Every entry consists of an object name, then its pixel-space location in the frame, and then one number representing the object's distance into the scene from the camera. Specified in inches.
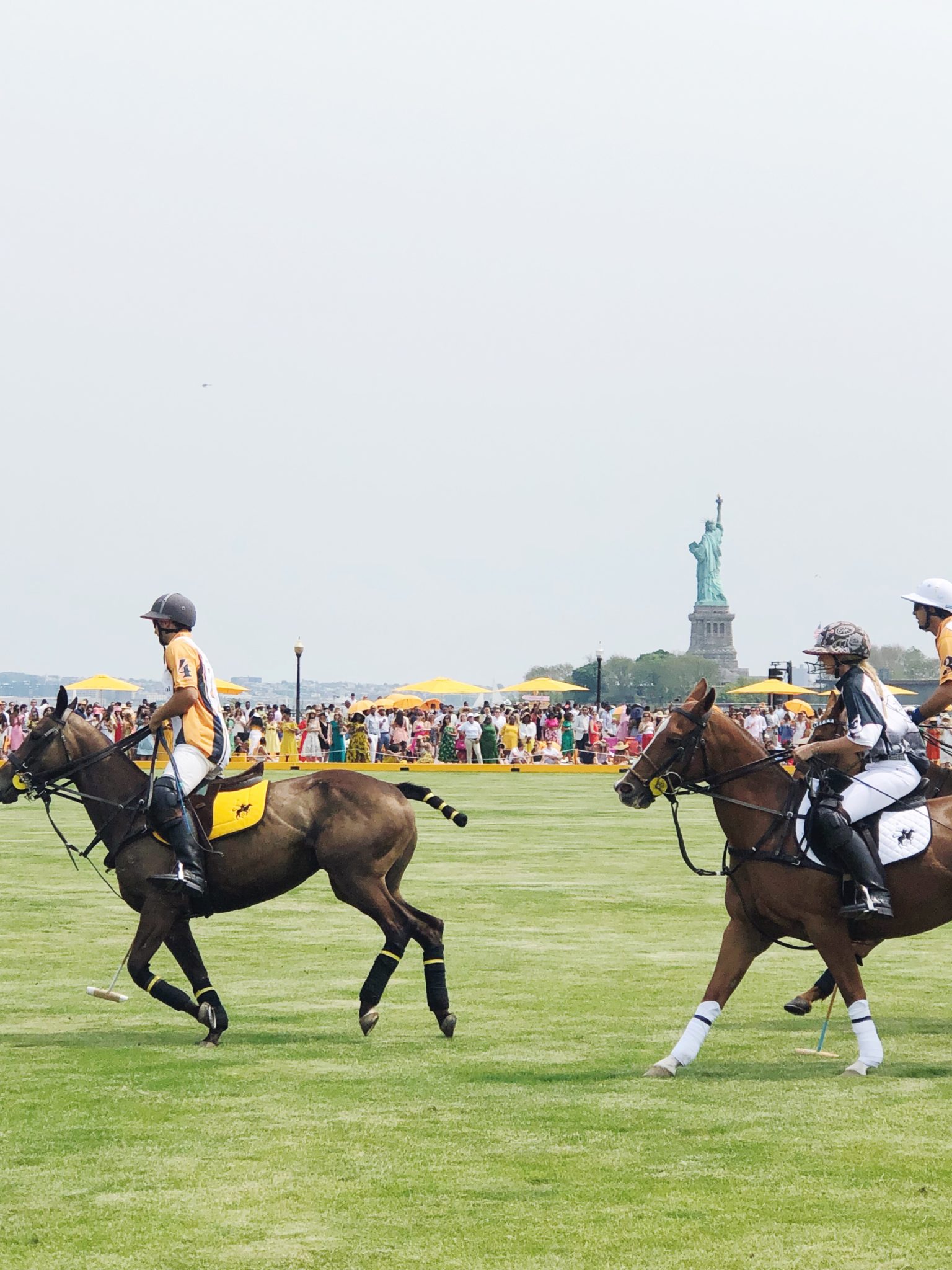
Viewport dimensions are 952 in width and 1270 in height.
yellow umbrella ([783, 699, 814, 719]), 2038.6
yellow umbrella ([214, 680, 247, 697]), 1946.4
